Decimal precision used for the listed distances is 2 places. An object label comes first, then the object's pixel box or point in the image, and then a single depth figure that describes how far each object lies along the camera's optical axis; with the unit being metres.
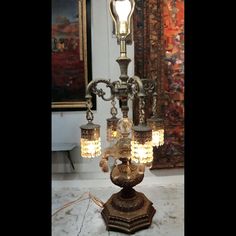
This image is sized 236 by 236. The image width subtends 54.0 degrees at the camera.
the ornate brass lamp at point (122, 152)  1.02
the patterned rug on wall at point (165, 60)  1.44
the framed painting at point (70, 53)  1.44
